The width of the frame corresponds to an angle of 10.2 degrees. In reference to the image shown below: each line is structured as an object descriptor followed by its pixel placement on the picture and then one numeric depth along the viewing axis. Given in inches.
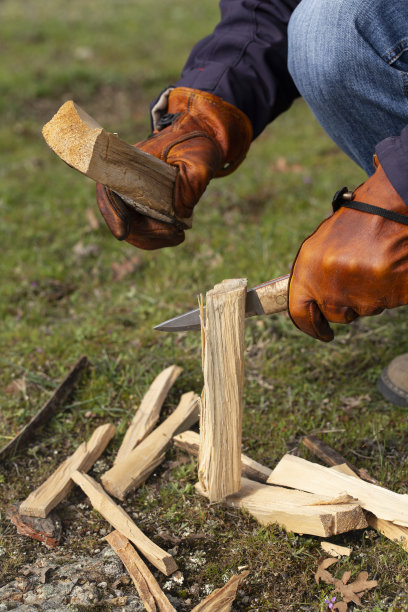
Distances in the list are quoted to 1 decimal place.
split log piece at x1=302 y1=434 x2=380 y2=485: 83.5
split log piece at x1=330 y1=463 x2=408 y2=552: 80.4
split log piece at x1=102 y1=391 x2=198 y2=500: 83.7
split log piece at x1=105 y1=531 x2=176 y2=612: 79.1
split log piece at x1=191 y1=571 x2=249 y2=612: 78.5
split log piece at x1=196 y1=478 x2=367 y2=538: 80.0
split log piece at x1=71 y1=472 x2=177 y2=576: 80.3
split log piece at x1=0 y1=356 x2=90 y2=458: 85.8
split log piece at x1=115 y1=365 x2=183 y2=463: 86.1
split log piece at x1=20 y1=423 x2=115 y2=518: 82.7
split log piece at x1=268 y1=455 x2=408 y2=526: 80.2
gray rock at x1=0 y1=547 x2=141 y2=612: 79.4
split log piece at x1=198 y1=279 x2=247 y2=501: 80.6
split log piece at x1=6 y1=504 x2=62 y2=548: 82.1
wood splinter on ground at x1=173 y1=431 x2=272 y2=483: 83.9
